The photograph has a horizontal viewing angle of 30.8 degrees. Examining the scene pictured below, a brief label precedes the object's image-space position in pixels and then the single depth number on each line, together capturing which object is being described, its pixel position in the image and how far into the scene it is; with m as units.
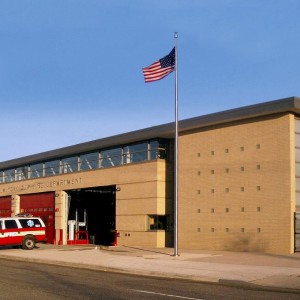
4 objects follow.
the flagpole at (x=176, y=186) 24.11
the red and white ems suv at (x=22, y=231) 31.38
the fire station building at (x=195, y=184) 26.03
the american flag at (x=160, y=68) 26.02
